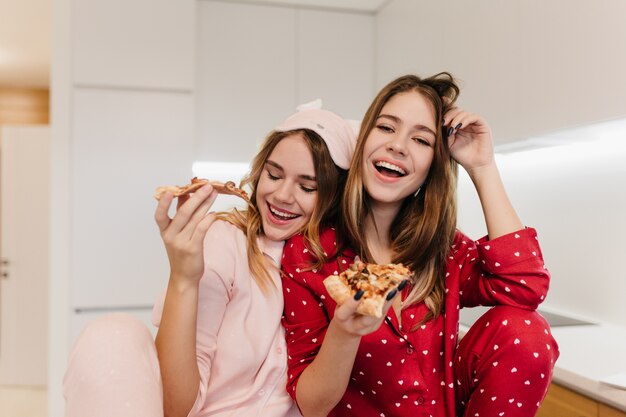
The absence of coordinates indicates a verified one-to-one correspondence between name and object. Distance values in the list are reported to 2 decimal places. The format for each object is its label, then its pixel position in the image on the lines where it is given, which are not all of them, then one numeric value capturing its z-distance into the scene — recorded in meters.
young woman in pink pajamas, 1.00
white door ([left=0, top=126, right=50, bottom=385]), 4.25
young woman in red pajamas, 1.12
